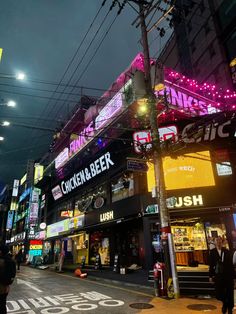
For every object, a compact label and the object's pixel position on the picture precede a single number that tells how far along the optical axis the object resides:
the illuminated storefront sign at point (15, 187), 62.99
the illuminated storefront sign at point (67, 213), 27.45
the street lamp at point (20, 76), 10.05
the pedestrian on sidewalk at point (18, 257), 25.13
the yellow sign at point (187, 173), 16.41
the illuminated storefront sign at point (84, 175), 22.30
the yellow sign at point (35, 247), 34.59
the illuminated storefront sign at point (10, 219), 65.62
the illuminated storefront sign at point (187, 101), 20.00
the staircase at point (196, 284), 10.91
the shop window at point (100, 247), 22.20
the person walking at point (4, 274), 6.48
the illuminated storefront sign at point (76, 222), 24.60
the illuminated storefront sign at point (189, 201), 15.62
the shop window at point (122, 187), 19.73
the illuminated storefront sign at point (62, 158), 29.65
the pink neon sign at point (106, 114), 20.25
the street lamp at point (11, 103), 12.12
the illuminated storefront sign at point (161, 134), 17.77
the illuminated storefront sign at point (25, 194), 49.93
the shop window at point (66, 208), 27.49
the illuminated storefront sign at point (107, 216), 20.19
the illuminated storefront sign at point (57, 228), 28.61
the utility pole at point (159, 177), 10.59
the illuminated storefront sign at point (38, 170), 44.21
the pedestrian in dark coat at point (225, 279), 7.05
